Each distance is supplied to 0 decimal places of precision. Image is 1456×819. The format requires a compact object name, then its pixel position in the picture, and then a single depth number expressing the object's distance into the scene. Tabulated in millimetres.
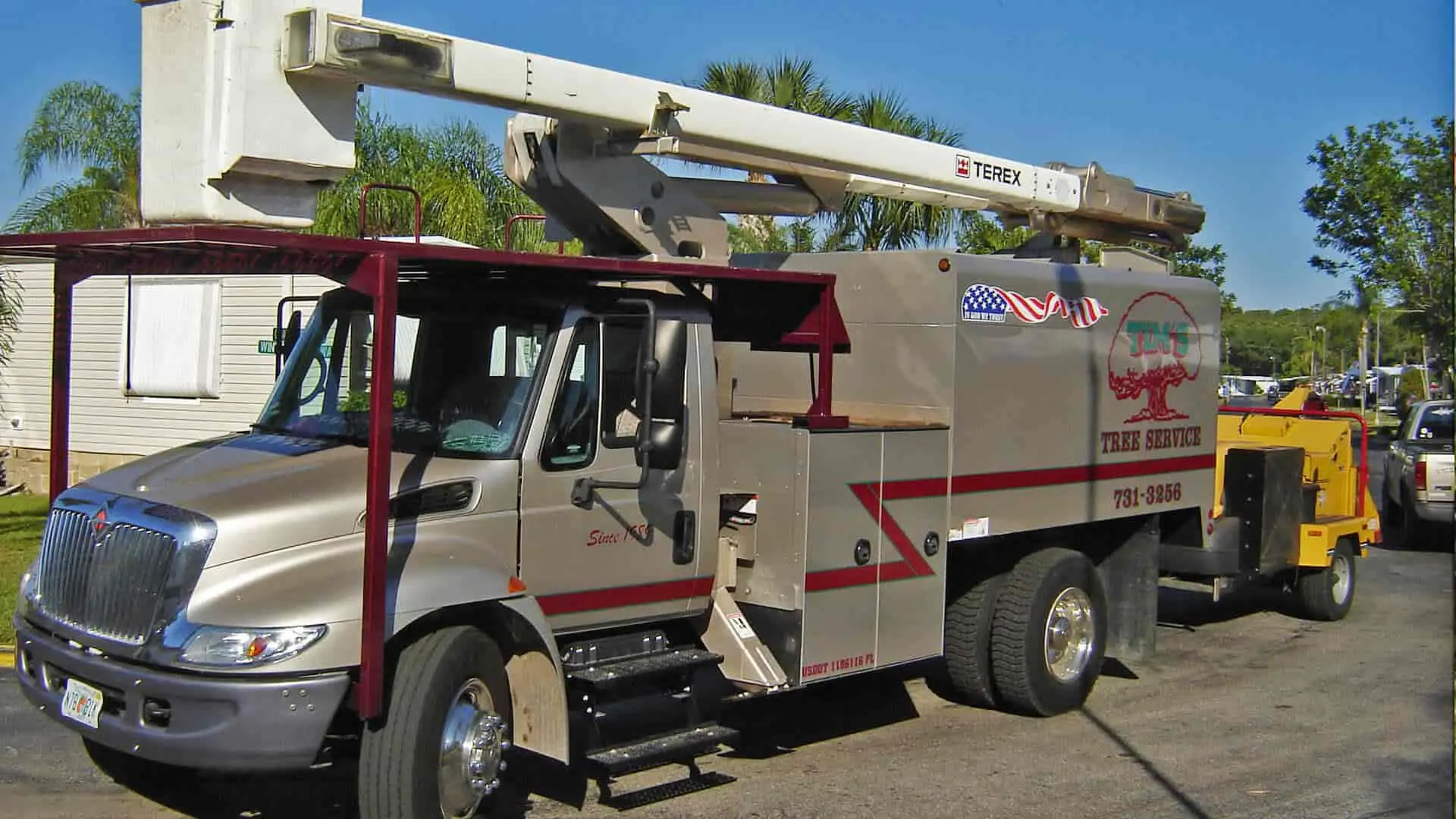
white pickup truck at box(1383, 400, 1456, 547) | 17922
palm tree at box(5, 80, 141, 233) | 21188
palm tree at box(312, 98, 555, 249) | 18297
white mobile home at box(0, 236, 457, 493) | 18094
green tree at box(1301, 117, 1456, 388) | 31344
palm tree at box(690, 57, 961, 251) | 17922
